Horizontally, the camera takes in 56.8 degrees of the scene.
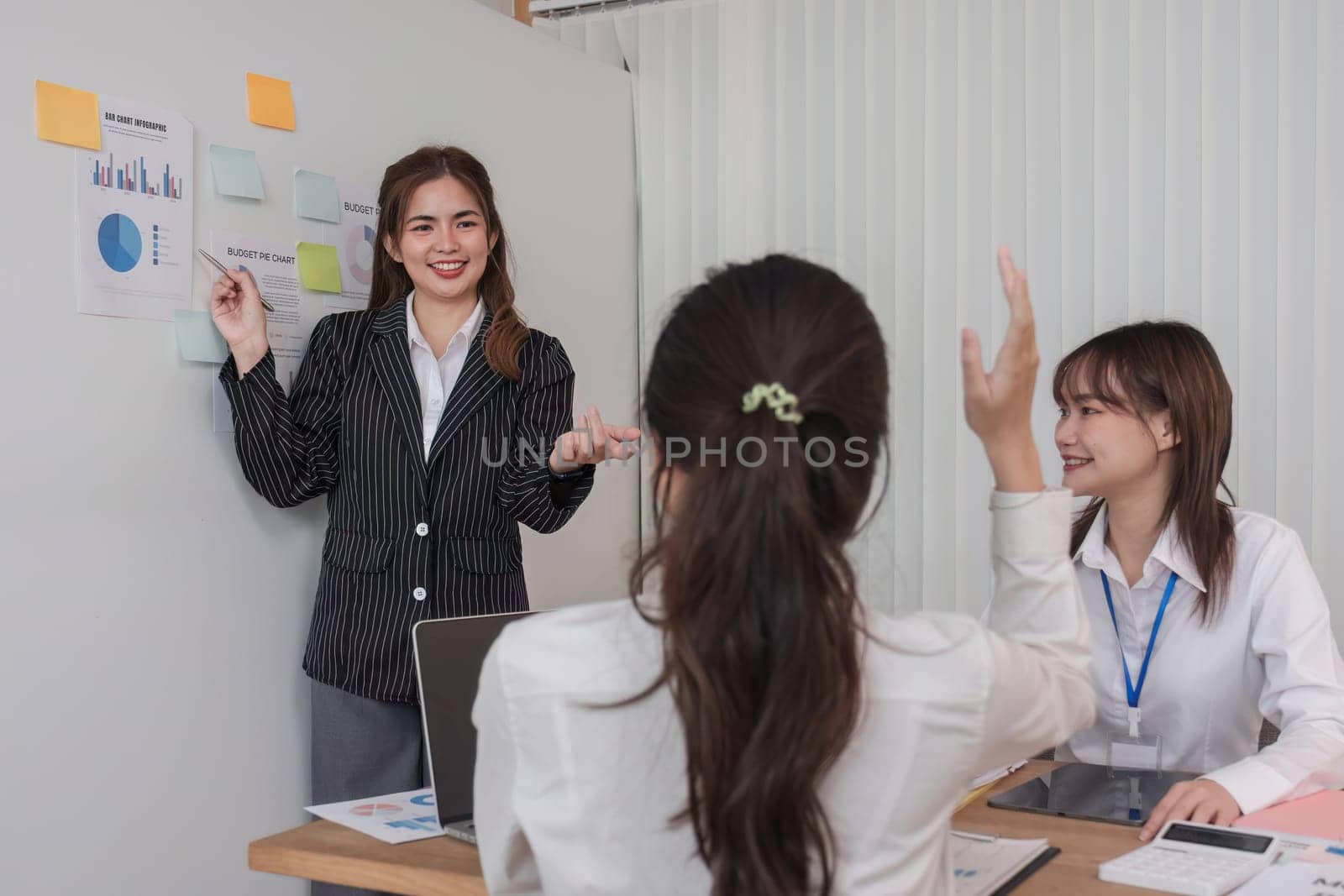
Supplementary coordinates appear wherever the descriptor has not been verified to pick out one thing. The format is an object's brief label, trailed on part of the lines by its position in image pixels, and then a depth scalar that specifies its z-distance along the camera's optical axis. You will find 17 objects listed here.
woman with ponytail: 0.96
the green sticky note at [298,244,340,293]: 2.66
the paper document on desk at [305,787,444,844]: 1.55
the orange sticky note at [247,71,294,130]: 2.54
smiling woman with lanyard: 2.01
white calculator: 1.32
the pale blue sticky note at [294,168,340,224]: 2.65
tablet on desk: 1.62
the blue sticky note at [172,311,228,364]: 2.38
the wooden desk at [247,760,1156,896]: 1.38
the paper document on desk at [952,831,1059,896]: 1.34
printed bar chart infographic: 2.22
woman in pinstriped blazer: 2.42
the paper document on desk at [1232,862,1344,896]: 1.31
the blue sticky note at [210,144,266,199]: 2.46
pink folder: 1.54
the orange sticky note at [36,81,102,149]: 2.14
